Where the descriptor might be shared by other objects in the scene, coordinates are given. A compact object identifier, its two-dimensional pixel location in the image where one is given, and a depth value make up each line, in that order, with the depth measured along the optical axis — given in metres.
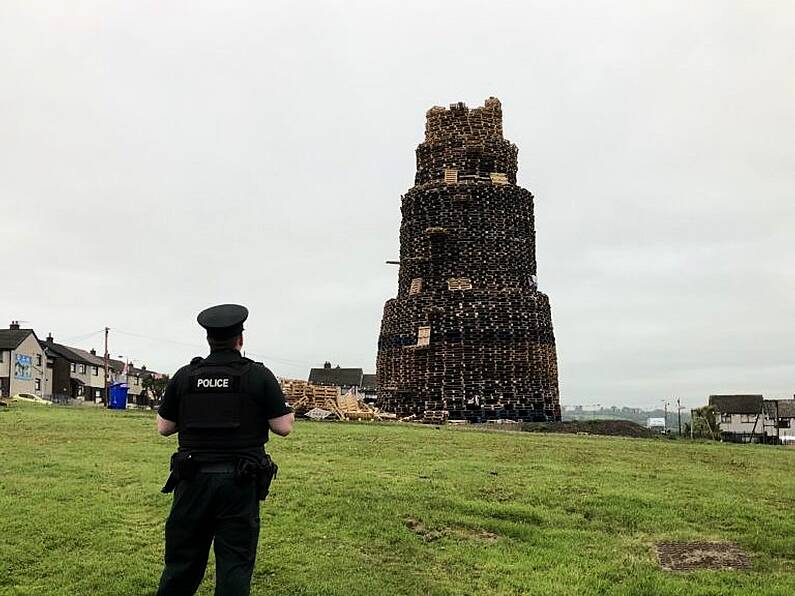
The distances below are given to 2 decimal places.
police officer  6.38
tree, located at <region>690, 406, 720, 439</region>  51.69
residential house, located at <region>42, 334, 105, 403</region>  82.69
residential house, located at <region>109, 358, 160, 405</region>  96.44
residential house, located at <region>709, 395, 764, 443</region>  80.25
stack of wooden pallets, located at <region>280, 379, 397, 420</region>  36.72
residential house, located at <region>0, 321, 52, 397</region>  69.88
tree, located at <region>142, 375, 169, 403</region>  71.63
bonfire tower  41.38
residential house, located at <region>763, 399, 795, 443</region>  79.06
